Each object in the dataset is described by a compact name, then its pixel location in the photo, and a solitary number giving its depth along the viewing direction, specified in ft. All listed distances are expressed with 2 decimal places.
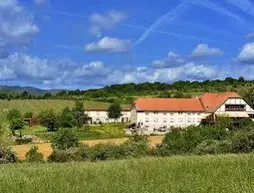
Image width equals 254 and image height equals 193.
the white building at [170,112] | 428.97
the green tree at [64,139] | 216.54
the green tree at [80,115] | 459.81
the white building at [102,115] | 531.33
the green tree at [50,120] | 426.43
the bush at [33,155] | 161.17
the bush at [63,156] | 138.12
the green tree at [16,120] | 416.97
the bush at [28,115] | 531.91
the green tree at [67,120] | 417.57
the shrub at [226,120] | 313.91
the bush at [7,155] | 148.87
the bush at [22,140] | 330.54
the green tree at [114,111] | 520.01
